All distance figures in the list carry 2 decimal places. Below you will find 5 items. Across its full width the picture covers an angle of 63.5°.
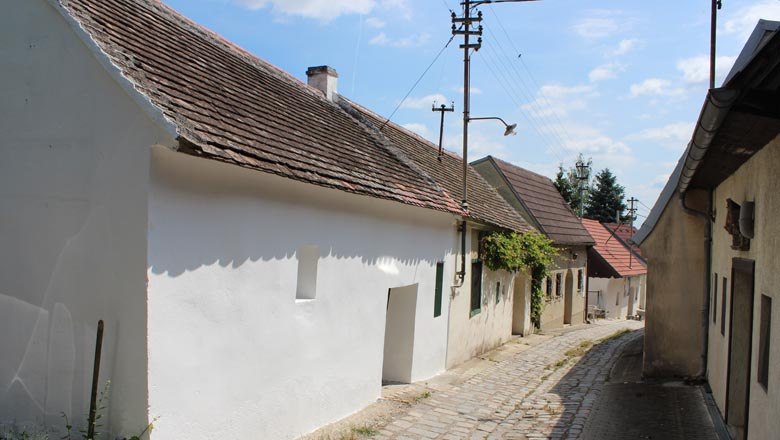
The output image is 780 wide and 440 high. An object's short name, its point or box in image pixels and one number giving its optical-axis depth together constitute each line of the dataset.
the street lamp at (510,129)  14.21
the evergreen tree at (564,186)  48.56
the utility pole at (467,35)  13.98
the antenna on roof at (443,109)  17.37
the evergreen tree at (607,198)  53.66
